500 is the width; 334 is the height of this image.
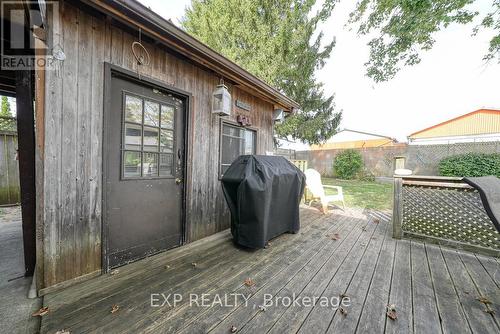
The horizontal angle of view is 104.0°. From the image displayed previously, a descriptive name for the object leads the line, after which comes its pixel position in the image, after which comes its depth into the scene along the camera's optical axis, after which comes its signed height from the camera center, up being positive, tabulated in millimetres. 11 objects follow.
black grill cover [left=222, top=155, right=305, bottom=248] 2354 -417
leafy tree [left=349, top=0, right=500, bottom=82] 4477 +3507
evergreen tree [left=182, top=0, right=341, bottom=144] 6699 +4613
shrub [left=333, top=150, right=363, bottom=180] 10469 +84
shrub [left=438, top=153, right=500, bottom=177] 6663 +99
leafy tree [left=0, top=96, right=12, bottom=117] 6979 +1961
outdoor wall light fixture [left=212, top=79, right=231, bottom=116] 2771 +921
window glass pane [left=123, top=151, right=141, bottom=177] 2082 -24
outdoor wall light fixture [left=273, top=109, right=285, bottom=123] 4449 +1128
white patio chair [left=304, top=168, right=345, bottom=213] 4402 -548
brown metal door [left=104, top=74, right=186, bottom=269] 1978 -97
